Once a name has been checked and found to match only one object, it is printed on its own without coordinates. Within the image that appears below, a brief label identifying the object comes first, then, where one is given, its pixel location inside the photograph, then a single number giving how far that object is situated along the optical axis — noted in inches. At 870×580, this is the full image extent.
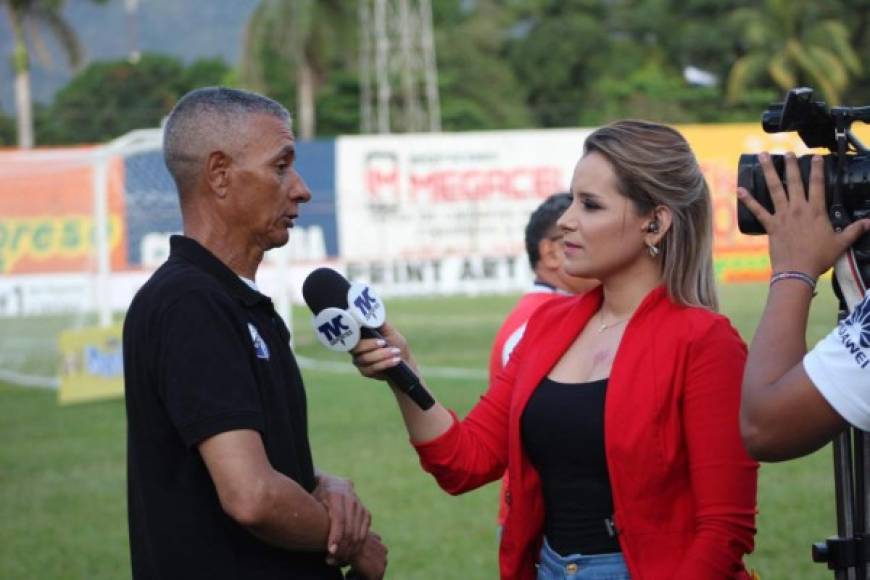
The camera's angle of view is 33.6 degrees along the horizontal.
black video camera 122.7
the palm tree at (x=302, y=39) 2177.7
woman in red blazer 139.6
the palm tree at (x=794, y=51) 2349.9
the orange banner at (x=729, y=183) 1347.2
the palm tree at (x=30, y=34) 2096.5
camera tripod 132.8
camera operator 114.7
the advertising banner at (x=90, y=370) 650.8
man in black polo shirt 126.6
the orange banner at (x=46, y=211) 767.7
